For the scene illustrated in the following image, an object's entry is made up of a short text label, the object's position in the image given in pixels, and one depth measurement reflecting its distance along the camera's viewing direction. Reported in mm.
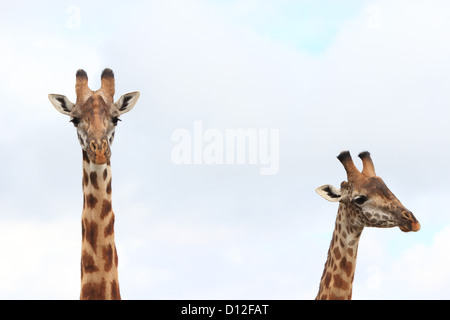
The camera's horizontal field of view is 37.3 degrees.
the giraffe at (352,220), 14242
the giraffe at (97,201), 10664
